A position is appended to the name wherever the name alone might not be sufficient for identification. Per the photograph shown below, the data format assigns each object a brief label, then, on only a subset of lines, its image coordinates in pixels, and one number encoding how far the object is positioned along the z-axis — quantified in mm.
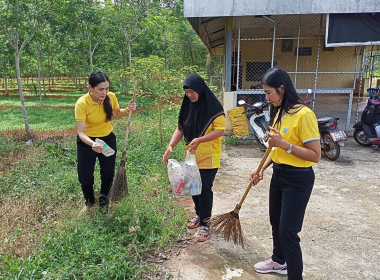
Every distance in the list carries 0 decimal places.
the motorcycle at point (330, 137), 5340
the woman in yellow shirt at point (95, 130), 2750
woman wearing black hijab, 2574
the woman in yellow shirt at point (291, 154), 1797
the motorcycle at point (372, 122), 5965
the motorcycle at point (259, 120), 6148
